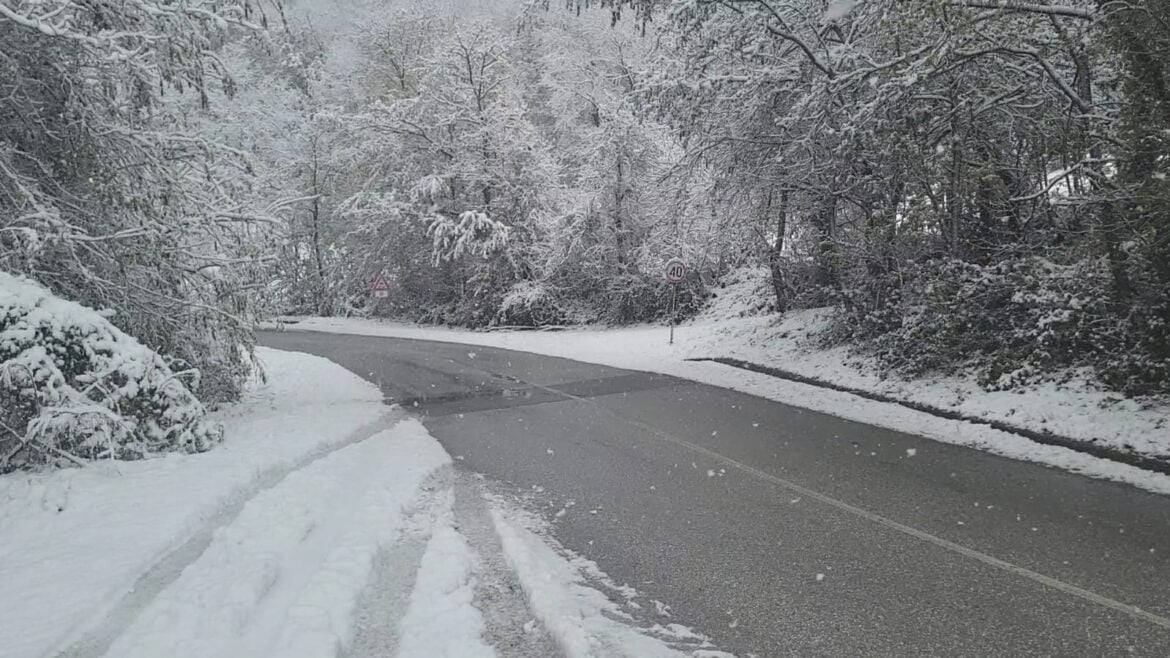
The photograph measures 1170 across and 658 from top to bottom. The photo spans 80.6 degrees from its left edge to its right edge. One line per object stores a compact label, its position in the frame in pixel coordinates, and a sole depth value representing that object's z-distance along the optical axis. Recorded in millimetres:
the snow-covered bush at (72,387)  5926
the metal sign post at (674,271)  18656
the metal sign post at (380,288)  30062
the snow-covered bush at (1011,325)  8742
